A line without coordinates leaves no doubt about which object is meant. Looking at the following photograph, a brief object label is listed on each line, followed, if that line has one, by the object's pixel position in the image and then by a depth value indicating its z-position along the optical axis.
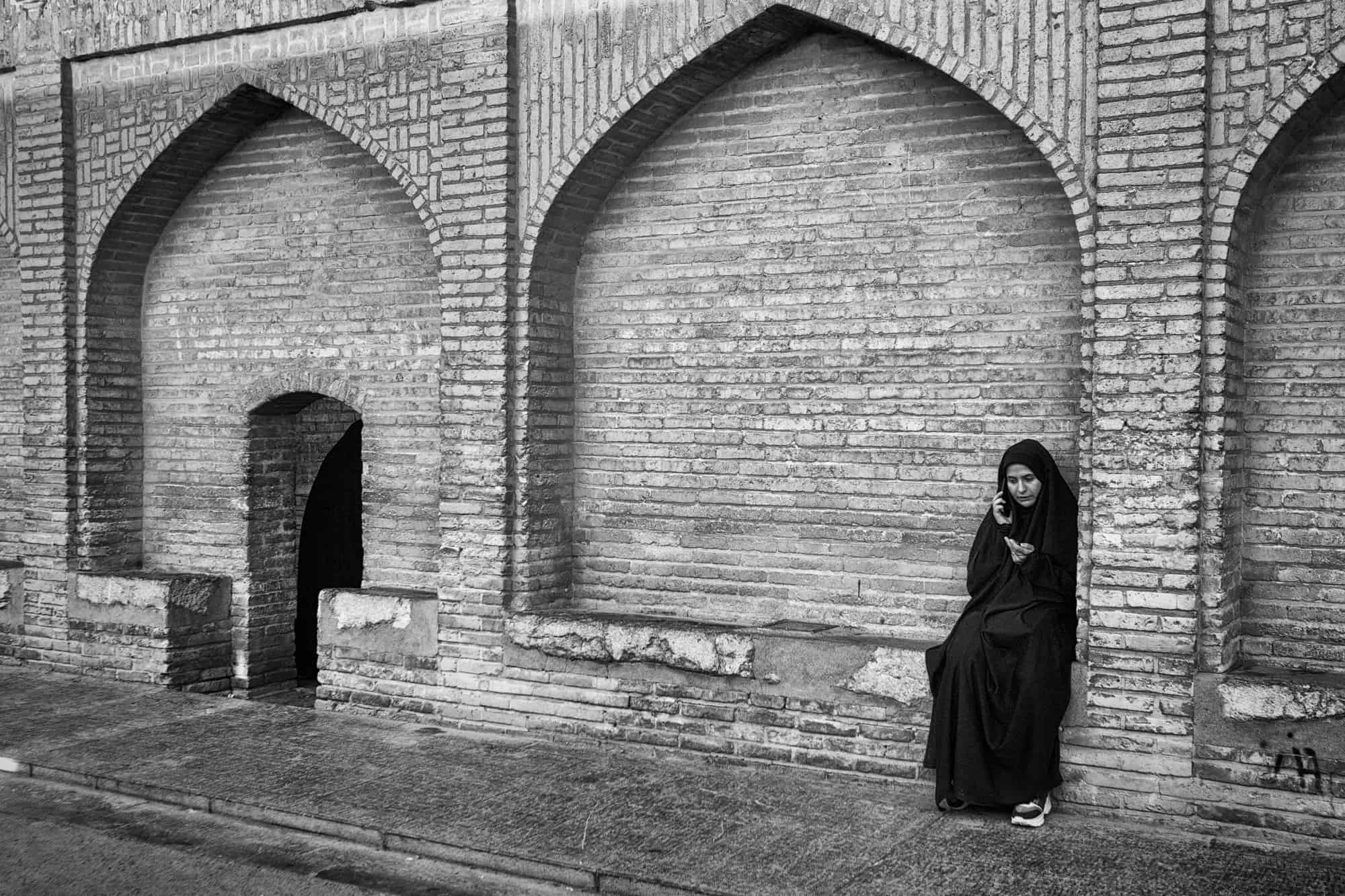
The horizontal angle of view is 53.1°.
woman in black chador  5.41
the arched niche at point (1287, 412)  5.40
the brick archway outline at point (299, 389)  7.80
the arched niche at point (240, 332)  7.64
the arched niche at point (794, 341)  6.12
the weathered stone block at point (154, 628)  8.20
